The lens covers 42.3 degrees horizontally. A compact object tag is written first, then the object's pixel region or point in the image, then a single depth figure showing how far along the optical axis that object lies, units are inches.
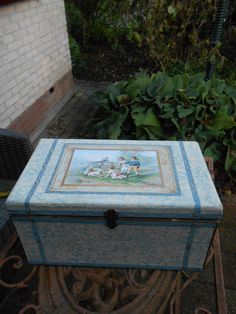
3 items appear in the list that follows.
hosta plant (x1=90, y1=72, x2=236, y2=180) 113.3
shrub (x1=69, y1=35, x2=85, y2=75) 226.4
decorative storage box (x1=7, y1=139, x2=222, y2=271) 47.9
